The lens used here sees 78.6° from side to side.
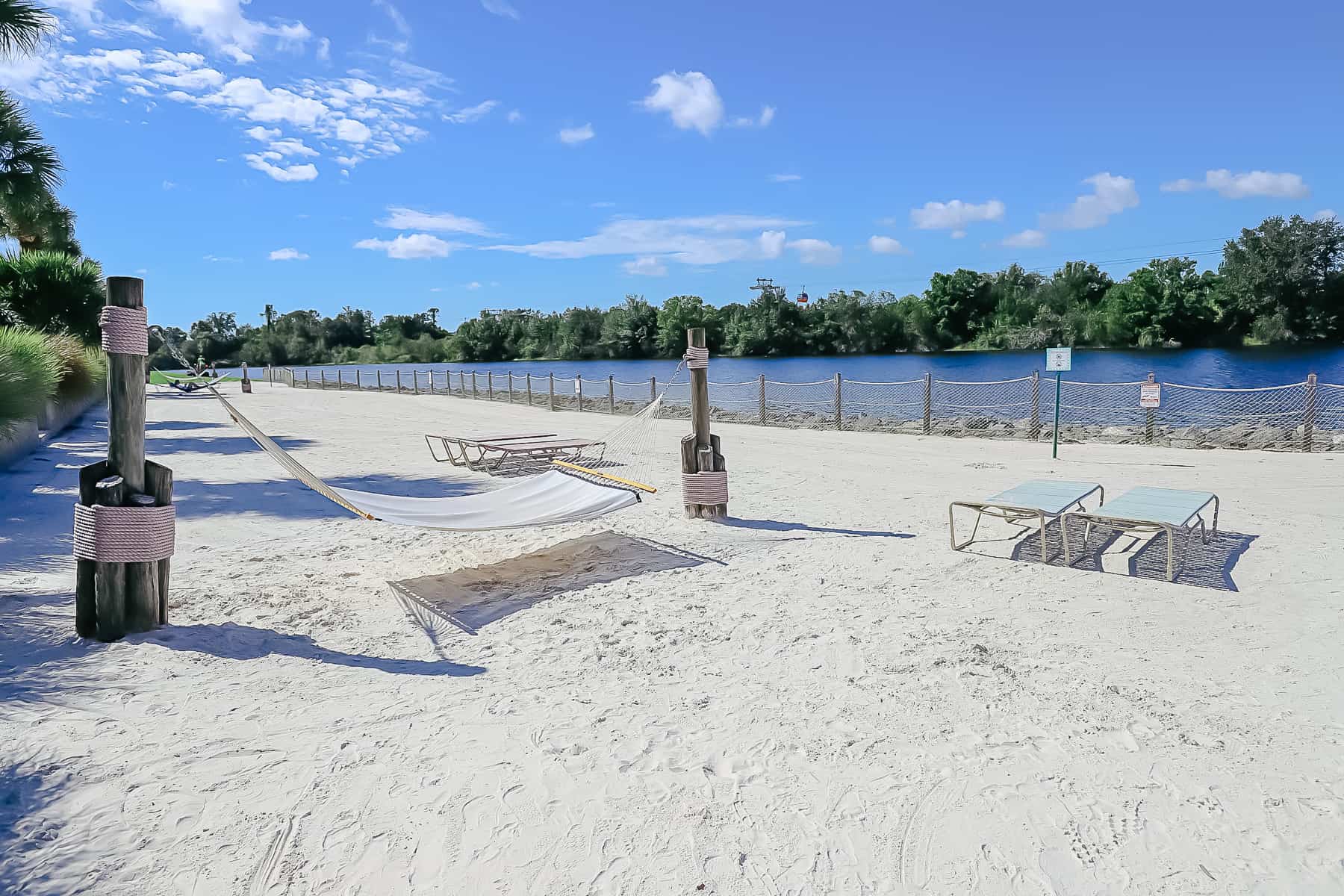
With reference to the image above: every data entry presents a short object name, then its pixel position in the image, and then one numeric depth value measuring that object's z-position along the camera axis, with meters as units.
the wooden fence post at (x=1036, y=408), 13.01
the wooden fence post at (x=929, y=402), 13.73
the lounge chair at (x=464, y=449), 9.77
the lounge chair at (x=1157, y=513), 4.48
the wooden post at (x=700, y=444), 6.28
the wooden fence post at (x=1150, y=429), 11.88
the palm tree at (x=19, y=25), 8.69
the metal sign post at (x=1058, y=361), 10.30
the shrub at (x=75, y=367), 14.06
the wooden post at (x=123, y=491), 3.69
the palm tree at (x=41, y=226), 11.09
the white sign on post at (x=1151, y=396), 10.48
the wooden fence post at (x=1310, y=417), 10.30
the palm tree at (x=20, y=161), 10.22
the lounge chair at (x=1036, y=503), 4.88
